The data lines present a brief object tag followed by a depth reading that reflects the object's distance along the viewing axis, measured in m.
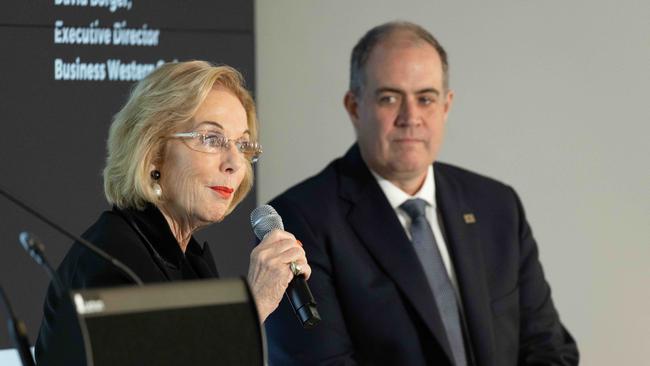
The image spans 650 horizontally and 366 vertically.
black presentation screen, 7.32
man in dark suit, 6.46
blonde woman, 4.80
